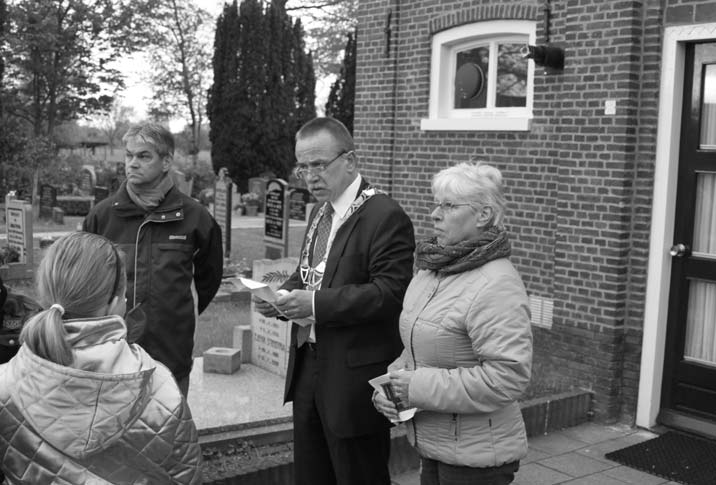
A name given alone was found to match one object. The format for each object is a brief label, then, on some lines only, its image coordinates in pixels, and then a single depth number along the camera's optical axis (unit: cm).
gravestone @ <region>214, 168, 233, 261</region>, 1505
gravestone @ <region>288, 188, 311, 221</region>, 1616
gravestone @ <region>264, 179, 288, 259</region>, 1309
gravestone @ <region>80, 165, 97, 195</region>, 2600
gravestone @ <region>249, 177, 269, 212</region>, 2716
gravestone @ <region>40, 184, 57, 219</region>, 2044
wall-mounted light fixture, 680
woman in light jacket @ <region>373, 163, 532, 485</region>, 289
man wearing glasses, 337
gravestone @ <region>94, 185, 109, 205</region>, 2145
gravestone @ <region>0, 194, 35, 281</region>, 1162
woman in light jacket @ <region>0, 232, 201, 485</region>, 214
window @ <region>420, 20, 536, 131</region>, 760
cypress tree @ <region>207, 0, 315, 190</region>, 3133
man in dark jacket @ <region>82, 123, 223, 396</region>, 377
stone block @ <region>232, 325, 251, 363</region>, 747
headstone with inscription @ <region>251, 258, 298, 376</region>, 697
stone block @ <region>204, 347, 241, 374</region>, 703
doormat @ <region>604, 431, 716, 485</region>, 530
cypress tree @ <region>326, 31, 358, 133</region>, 2984
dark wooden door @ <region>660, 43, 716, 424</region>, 603
